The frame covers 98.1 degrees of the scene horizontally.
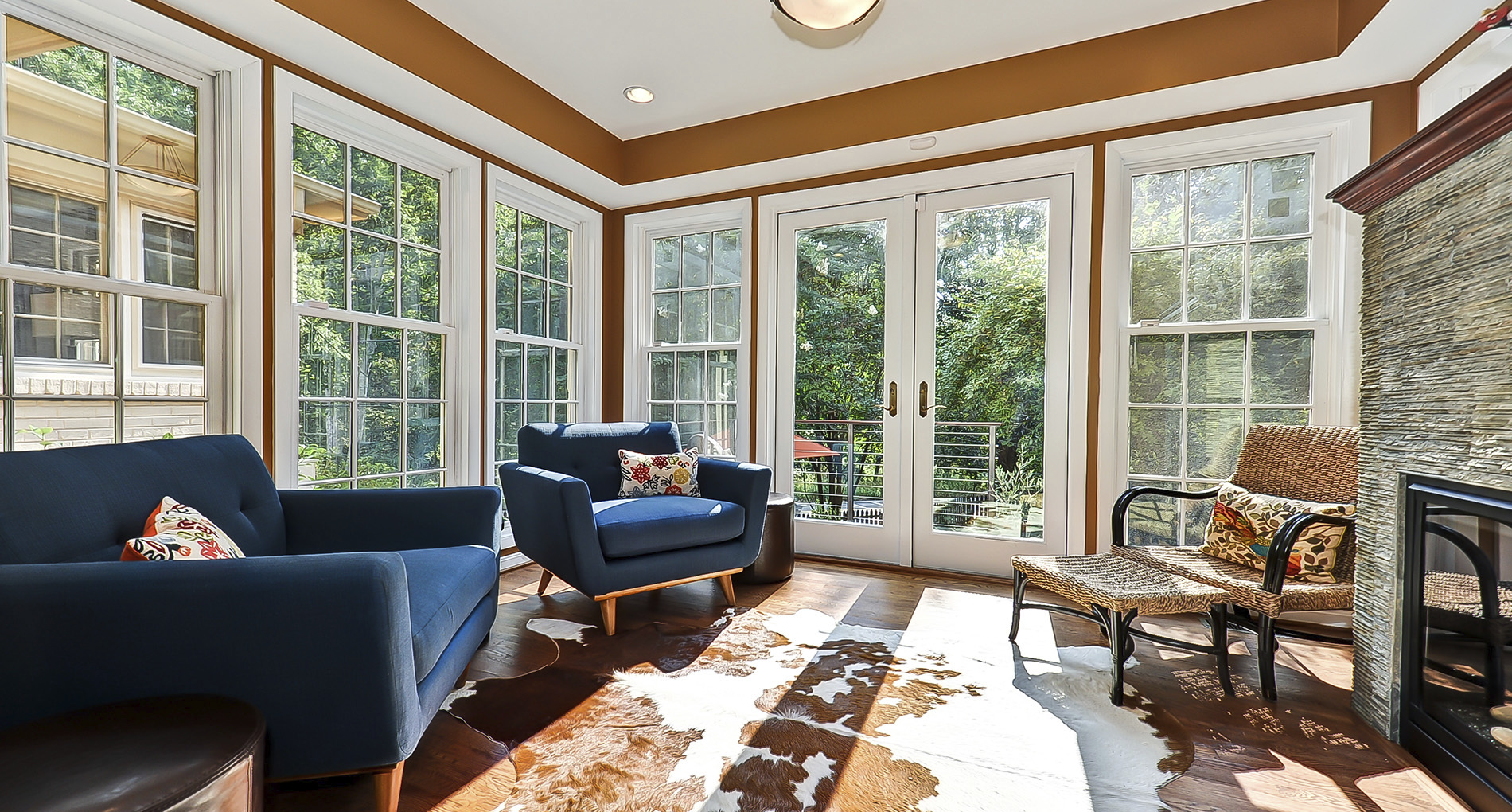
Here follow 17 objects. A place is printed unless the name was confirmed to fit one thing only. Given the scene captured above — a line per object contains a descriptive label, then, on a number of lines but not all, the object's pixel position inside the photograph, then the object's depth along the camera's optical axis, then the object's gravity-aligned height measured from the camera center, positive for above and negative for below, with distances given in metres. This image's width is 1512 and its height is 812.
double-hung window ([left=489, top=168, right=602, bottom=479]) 3.73 +0.51
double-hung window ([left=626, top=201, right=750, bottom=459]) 4.22 +0.45
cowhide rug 1.60 -0.97
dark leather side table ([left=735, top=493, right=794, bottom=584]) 3.40 -0.82
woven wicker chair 2.05 -0.42
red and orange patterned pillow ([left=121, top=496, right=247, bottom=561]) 1.42 -0.35
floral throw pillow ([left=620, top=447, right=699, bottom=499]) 3.32 -0.43
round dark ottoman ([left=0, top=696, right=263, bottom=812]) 0.94 -0.58
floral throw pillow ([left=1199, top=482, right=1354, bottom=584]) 2.20 -0.48
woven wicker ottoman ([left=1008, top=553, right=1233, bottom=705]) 2.07 -0.64
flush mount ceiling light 2.05 +1.21
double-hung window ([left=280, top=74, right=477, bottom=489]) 2.77 +0.40
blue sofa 1.18 -0.45
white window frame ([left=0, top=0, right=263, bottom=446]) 2.45 +0.58
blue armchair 2.59 -0.54
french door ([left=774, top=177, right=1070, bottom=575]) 3.41 +0.11
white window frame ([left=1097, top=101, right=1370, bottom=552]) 2.78 +0.84
